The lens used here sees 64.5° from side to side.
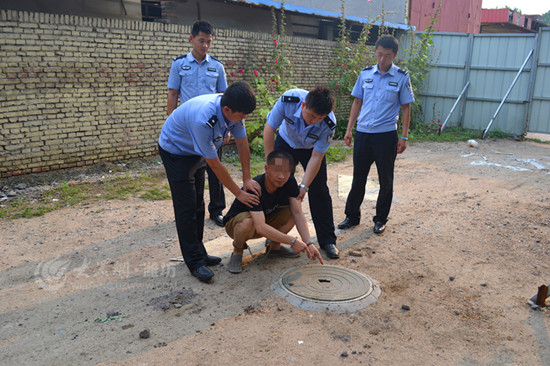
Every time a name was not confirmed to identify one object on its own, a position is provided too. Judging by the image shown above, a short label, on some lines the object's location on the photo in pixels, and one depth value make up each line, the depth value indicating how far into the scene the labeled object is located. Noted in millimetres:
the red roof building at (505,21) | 17734
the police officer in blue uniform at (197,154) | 2844
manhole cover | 2977
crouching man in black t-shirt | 3180
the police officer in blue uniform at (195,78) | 4500
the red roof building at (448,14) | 16266
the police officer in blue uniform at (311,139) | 3068
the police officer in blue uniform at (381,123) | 4168
